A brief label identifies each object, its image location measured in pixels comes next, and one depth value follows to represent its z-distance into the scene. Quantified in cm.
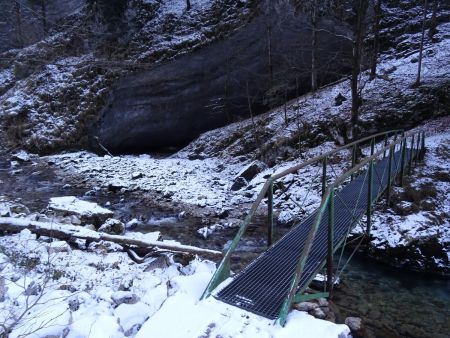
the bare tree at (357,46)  1248
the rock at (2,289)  457
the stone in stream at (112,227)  980
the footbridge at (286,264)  429
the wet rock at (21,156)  2151
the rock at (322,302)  488
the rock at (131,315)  419
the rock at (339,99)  1840
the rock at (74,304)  462
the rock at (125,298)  484
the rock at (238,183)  1532
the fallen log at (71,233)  748
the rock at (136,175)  1748
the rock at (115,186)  1614
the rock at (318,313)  454
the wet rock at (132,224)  1148
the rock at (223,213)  1245
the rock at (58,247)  689
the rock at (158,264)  658
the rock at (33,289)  466
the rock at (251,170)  1602
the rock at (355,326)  544
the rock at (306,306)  464
